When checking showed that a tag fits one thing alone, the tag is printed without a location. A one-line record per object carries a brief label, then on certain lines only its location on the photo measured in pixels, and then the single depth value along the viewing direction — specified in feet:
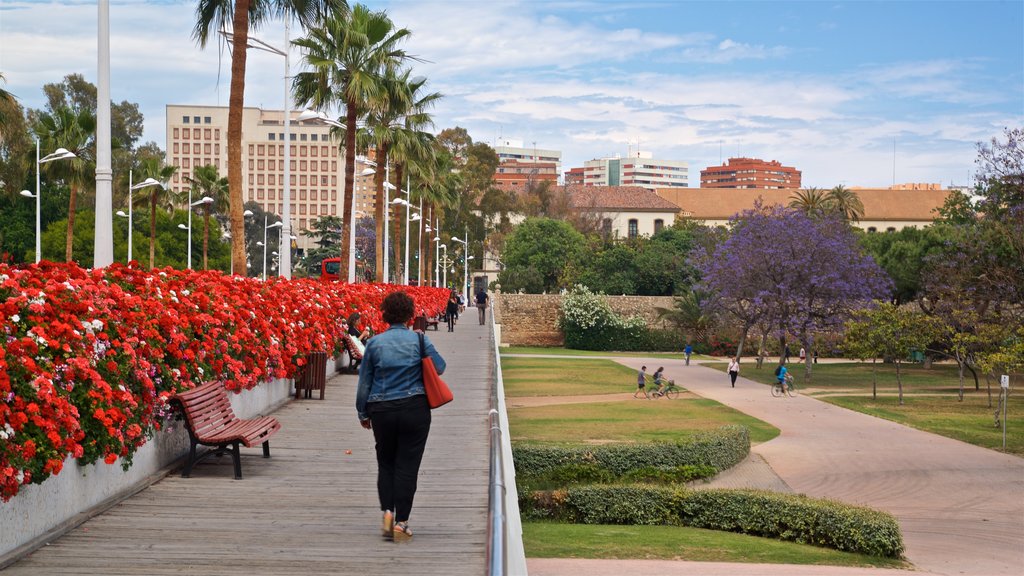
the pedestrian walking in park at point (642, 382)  145.20
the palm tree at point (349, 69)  105.70
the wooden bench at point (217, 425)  32.22
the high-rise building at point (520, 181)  580.79
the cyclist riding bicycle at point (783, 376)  151.53
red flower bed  22.79
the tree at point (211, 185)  260.01
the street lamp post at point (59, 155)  132.24
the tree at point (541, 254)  331.36
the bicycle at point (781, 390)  154.81
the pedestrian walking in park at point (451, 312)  148.07
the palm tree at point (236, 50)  67.00
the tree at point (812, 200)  296.30
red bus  173.34
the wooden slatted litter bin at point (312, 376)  56.03
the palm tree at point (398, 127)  127.95
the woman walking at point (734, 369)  169.78
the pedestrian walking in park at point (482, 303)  164.28
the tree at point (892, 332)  146.41
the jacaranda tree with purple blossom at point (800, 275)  162.09
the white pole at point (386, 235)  156.24
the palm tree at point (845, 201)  327.06
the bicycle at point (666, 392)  146.61
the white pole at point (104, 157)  42.09
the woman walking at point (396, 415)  24.45
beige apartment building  593.01
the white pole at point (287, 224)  85.97
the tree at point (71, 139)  172.76
